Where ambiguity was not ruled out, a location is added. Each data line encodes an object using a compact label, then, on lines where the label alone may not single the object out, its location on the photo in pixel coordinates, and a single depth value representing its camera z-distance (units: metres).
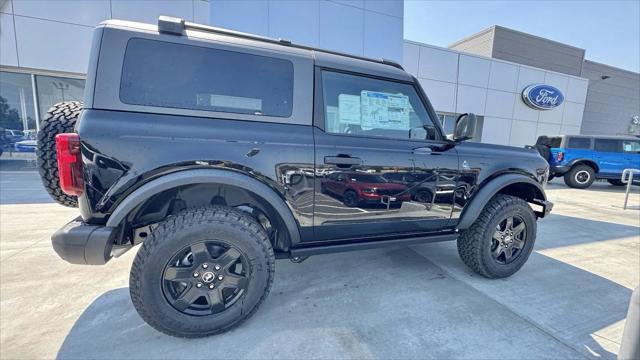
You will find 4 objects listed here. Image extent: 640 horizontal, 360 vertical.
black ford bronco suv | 1.72
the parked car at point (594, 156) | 9.38
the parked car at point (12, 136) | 7.70
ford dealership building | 7.10
